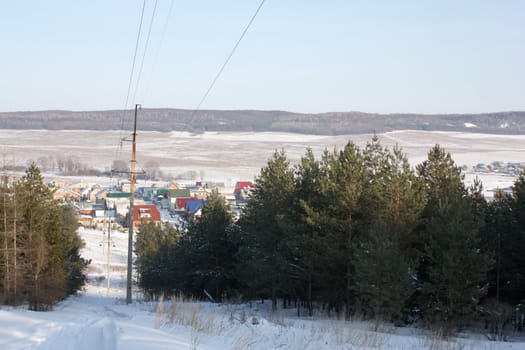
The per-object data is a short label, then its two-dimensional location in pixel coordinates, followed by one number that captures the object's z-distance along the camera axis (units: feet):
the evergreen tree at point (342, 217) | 73.87
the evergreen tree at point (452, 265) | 62.44
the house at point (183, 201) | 295.69
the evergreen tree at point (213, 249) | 104.53
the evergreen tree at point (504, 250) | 74.23
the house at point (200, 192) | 322.14
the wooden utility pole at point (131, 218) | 75.66
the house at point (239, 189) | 306.12
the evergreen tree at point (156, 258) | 123.34
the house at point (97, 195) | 353.51
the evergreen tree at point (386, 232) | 62.23
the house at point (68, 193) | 320.91
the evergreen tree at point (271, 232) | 82.53
